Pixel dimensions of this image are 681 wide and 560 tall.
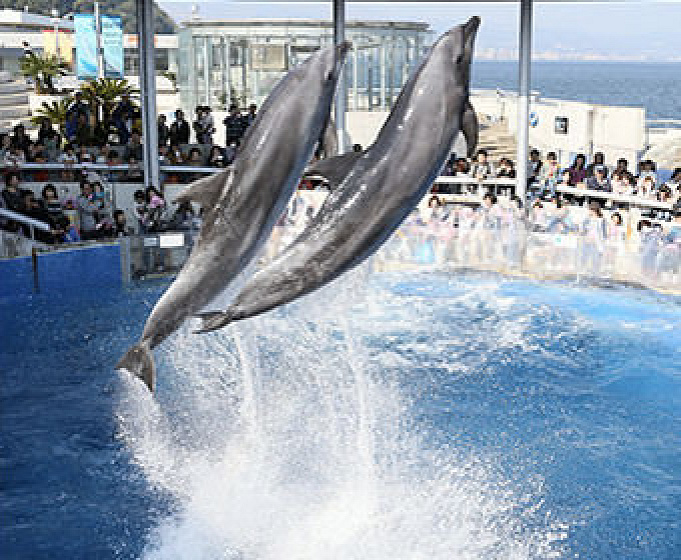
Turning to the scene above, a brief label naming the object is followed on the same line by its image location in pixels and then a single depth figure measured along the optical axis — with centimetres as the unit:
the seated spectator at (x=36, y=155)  1384
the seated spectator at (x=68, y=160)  1384
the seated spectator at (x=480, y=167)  1380
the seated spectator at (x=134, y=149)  1448
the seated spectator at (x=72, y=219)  1156
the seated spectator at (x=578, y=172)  1316
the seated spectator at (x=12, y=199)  1170
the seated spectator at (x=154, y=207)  1181
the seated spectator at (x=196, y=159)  1437
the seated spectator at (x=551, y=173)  1387
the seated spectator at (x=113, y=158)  1412
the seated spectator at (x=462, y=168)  1377
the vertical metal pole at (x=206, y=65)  1608
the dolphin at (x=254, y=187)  429
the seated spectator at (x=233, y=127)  1500
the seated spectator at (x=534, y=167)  1398
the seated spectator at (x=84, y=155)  1398
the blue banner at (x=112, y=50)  1800
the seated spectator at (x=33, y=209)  1161
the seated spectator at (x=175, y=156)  1441
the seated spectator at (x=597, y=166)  1309
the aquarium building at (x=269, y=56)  1584
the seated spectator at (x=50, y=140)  1407
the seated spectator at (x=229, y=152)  1416
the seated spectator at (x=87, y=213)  1229
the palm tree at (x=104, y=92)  1675
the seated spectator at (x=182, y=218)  1110
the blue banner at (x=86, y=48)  2048
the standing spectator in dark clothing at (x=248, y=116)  1485
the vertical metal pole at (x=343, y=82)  1388
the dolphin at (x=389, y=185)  419
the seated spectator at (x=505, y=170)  1398
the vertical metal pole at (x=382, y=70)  1636
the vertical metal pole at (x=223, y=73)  1603
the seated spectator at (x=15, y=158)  1365
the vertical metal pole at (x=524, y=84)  1370
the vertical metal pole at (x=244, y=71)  1594
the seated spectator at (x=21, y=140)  1401
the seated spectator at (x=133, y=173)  1414
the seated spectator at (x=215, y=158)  1429
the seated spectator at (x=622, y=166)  1267
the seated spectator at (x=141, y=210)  1184
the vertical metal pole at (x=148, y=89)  1351
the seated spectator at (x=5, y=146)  1385
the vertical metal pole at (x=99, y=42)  1911
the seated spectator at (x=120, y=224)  1195
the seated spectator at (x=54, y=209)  1160
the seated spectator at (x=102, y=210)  1210
